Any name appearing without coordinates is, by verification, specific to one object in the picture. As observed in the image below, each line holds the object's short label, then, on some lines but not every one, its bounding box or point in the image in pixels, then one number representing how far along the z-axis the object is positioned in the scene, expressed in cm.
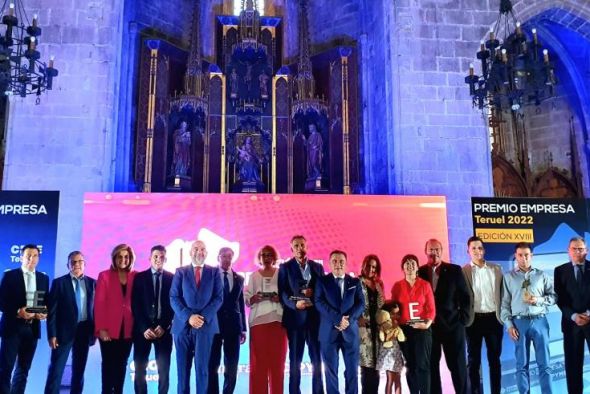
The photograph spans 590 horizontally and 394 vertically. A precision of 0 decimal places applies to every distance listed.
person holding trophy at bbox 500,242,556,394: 532
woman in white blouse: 509
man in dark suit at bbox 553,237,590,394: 532
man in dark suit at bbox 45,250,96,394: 499
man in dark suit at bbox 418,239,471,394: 511
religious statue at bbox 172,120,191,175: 961
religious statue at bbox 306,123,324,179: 988
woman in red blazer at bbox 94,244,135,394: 492
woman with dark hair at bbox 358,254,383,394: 507
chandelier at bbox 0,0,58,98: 558
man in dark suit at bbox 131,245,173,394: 492
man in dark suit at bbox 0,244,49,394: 503
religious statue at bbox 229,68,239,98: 1018
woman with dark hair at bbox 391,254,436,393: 496
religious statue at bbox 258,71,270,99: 1025
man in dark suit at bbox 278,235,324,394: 503
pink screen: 679
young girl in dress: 501
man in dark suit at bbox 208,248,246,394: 507
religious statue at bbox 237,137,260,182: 988
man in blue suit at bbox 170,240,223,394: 488
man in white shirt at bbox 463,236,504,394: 536
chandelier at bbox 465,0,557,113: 662
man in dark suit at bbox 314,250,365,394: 492
